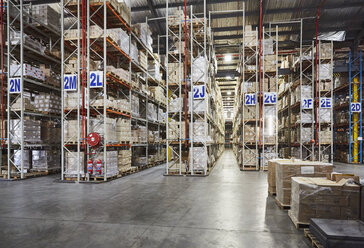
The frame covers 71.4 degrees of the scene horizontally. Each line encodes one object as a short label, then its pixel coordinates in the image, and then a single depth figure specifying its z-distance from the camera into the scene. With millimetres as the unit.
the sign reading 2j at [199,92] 9805
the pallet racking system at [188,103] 9836
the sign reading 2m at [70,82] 8680
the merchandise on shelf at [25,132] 9312
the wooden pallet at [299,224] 3967
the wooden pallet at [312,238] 3180
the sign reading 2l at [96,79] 8523
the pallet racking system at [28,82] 9148
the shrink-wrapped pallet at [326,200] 3838
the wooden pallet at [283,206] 5073
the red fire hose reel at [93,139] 8234
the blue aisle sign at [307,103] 12438
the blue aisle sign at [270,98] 11445
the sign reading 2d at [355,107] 15055
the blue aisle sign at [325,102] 12414
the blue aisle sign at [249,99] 11602
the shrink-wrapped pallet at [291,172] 5117
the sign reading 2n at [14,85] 9125
